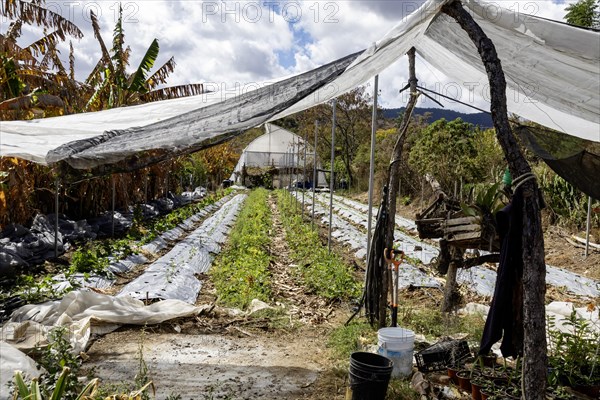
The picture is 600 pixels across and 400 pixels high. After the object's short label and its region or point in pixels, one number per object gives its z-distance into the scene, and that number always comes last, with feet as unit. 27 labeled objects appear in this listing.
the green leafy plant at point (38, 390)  9.14
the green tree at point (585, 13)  63.62
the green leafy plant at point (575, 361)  13.28
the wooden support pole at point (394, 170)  17.67
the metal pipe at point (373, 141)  19.54
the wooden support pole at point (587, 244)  32.38
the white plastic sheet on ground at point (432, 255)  25.49
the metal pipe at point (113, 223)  39.29
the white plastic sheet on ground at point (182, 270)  22.82
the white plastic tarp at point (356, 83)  11.99
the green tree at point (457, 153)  58.54
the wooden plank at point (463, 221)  14.51
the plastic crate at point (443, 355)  14.83
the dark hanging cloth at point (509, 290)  10.23
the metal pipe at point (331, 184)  31.71
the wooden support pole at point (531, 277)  9.43
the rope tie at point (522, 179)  9.52
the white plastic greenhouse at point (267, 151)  135.10
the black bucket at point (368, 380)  12.30
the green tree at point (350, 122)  108.06
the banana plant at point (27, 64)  28.53
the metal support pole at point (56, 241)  29.81
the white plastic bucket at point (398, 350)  14.52
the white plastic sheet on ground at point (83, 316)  16.08
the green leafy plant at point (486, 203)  14.30
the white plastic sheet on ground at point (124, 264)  23.75
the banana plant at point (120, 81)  42.96
